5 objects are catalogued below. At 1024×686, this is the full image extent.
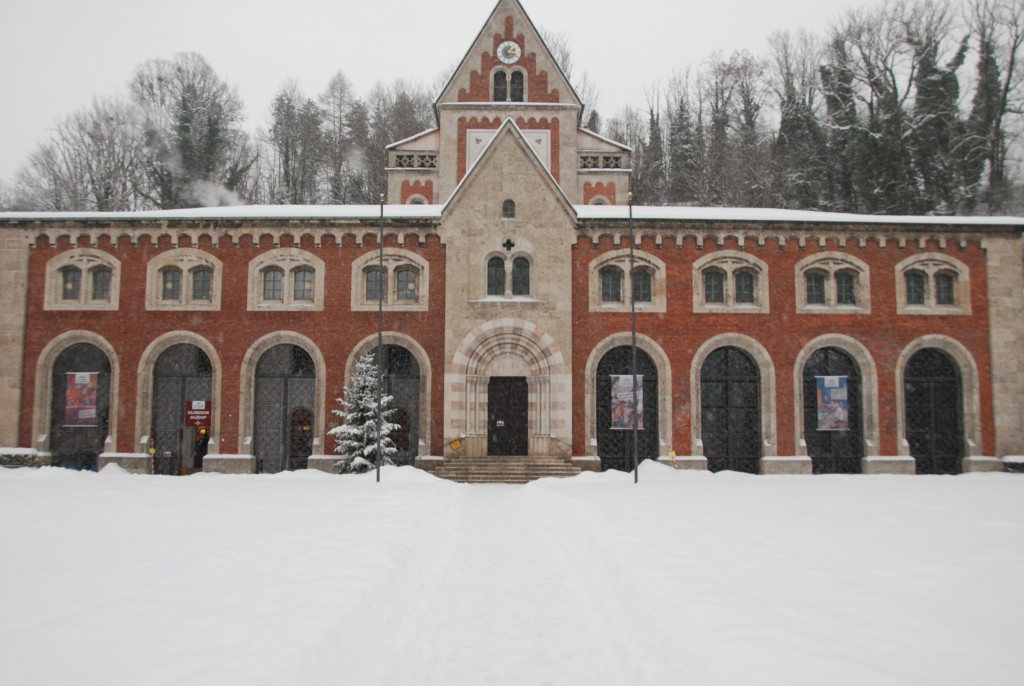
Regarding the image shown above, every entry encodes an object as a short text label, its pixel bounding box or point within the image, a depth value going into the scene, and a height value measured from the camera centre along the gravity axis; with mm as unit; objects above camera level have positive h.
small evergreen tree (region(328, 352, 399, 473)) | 23812 -1106
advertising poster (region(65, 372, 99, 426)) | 26281 -128
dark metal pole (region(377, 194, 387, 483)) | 21078 +1379
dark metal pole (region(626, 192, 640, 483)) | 20509 -1904
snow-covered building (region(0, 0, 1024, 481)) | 26203 +2387
